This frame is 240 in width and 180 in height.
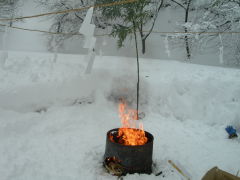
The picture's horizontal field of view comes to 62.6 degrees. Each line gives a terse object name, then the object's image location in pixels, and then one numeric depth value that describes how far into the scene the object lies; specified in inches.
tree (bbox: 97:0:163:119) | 227.5
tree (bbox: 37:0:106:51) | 592.7
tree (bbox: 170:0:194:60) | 557.4
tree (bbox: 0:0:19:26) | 642.2
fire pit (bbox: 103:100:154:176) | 131.7
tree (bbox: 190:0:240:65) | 450.9
